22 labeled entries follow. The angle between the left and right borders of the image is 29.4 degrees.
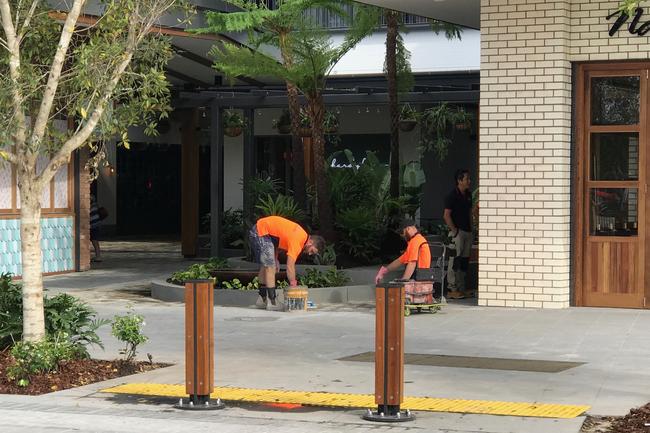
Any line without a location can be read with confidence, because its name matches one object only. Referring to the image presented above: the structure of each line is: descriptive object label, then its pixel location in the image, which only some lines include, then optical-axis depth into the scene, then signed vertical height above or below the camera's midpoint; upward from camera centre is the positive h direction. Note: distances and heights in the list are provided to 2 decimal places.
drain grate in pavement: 11.45 -1.64
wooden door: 15.96 +0.06
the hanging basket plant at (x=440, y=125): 28.64 +1.54
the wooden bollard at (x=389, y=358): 9.09 -1.24
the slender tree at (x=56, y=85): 10.85 +0.95
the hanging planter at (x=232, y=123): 27.91 +1.50
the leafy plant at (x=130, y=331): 11.17 -1.27
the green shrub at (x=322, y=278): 17.89 -1.29
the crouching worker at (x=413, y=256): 15.55 -0.84
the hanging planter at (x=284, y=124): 28.09 +1.49
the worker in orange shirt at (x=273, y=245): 16.19 -0.73
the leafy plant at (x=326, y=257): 20.12 -1.10
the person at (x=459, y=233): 17.80 -0.62
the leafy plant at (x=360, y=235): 21.42 -0.79
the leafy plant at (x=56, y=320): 11.37 -1.20
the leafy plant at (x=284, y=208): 21.77 -0.33
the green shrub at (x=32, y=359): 10.55 -1.45
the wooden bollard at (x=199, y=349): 9.57 -1.23
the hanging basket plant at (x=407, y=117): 27.08 +1.60
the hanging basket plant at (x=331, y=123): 26.45 +1.45
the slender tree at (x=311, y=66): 21.06 +2.14
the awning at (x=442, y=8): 17.34 +2.65
